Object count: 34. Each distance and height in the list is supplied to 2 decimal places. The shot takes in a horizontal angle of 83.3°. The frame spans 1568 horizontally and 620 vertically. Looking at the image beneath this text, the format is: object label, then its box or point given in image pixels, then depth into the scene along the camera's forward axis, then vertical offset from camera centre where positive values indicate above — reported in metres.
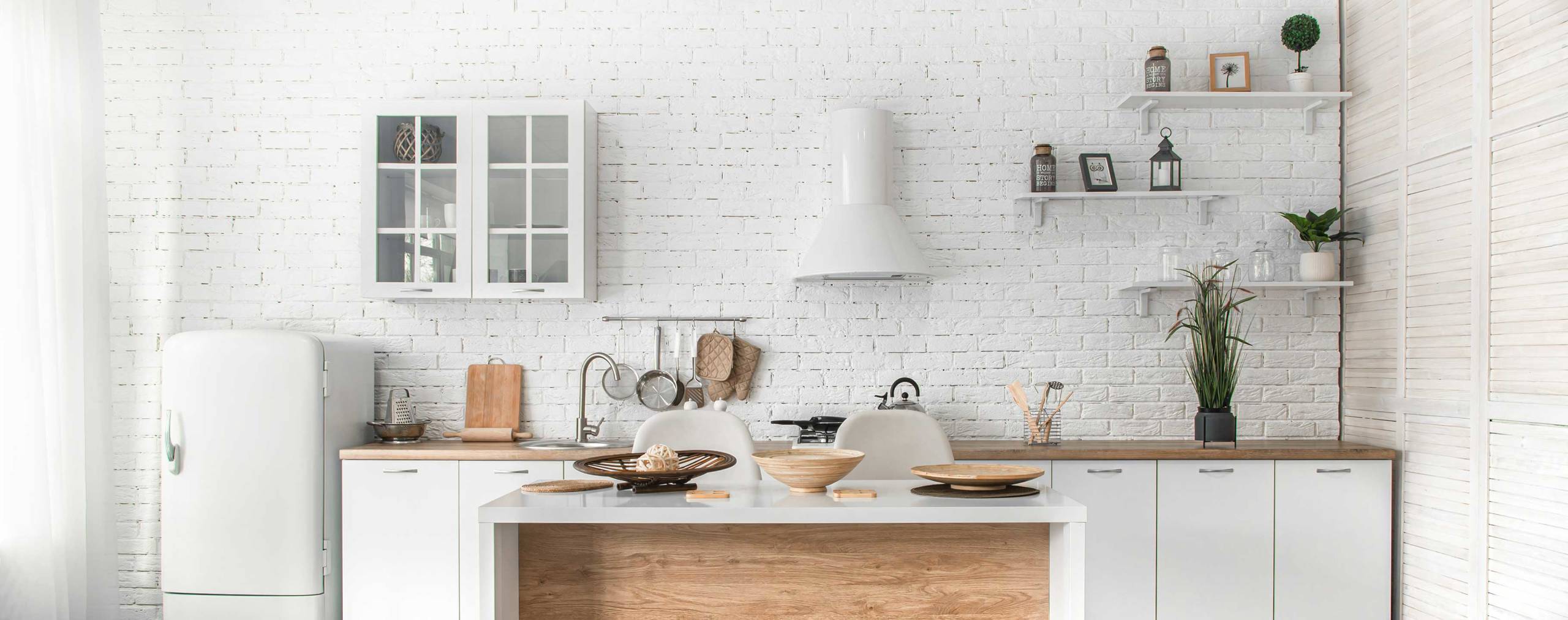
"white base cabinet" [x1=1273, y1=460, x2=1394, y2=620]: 3.34 -0.91
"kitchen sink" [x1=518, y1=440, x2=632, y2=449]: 3.55 -0.60
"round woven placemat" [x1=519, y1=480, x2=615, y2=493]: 2.19 -0.47
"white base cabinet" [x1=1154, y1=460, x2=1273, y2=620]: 3.34 -0.91
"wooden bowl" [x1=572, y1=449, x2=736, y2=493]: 2.20 -0.44
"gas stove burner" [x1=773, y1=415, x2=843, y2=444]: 3.64 -0.54
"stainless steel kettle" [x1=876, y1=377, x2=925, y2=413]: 3.65 -0.43
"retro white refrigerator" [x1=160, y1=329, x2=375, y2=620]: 3.37 -0.69
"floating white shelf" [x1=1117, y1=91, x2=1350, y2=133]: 3.69 +0.85
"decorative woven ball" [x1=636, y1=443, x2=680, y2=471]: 2.24 -0.41
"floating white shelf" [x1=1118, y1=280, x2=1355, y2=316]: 3.62 +0.05
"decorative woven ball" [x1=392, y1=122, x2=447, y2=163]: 3.65 +0.64
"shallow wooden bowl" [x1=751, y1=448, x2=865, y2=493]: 2.14 -0.41
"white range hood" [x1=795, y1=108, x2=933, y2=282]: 3.55 +0.33
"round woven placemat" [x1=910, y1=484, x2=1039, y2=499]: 2.07 -0.46
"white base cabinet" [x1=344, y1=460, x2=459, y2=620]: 3.43 -0.95
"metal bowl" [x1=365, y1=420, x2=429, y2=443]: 3.68 -0.57
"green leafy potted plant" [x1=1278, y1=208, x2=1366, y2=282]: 3.63 +0.26
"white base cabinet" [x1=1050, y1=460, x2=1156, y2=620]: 3.34 -0.90
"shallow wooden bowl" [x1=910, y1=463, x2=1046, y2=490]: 2.12 -0.43
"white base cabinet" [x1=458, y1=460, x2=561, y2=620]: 3.43 -0.74
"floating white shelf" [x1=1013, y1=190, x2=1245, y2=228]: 3.69 +0.44
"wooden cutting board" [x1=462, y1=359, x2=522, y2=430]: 3.86 -0.44
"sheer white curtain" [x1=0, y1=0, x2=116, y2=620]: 3.17 -0.09
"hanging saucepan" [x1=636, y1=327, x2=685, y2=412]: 3.84 -0.40
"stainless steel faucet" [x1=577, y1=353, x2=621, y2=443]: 3.71 -0.50
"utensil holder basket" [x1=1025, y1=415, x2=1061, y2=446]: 3.62 -0.57
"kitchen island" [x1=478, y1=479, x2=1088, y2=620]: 2.15 -0.66
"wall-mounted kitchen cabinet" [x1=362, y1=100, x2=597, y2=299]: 3.62 +0.40
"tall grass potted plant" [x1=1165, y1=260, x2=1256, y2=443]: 3.46 -0.25
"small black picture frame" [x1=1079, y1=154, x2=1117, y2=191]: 3.79 +0.55
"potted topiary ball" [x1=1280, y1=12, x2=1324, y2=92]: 3.67 +1.11
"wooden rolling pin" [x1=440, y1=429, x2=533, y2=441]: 3.76 -0.59
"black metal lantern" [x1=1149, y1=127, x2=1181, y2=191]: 3.76 +0.55
